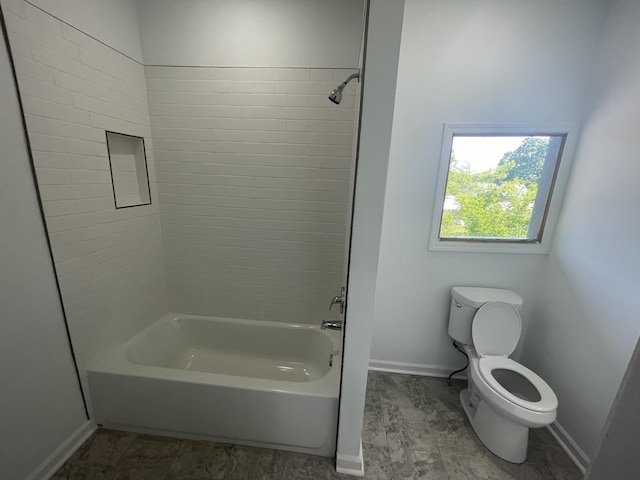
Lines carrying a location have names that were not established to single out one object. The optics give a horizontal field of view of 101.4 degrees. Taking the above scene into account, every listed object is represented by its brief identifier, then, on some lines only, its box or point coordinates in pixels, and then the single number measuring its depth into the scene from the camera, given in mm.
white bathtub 1384
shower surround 1330
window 1682
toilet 1374
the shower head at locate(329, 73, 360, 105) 1219
